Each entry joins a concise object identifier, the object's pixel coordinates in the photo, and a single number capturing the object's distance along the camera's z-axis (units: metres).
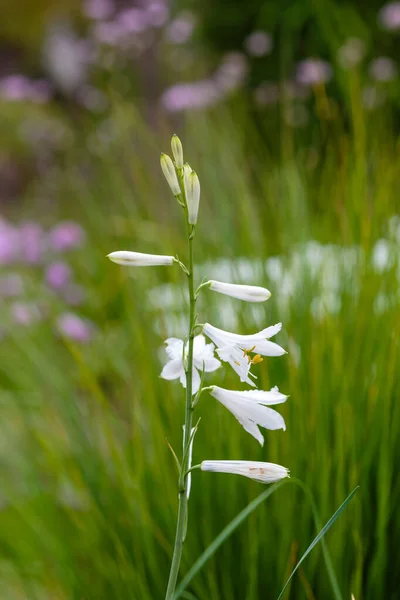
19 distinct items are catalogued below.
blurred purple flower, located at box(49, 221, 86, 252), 6.05
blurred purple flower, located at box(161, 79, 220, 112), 5.37
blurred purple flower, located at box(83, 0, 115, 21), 7.67
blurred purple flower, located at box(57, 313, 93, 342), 4.87
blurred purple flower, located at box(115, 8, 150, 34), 6.72
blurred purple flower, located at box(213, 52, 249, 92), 6.82
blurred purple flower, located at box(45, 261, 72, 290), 6.16
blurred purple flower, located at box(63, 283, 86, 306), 6.37
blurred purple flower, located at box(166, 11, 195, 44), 7.36
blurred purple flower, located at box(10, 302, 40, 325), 4.41
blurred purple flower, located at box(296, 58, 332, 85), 4.02
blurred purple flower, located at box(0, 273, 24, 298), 6.32
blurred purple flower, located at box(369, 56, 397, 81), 5.06
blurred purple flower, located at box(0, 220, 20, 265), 6.00
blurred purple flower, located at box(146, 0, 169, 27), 7.34
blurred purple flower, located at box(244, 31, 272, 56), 7.55
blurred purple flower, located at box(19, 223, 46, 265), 6.46
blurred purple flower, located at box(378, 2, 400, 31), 6.01
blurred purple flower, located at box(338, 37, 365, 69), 4.27
